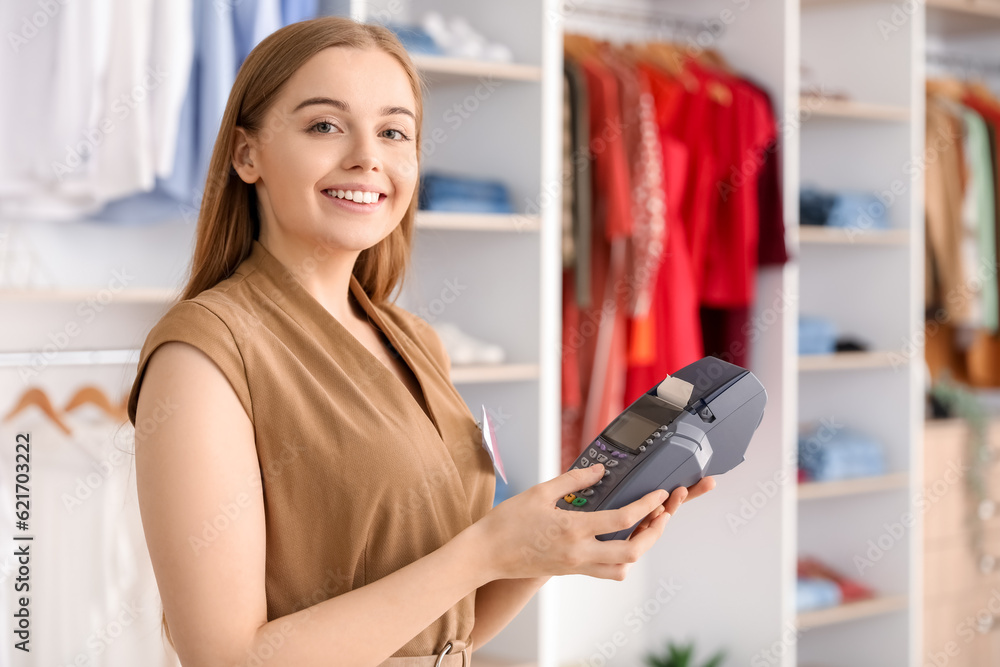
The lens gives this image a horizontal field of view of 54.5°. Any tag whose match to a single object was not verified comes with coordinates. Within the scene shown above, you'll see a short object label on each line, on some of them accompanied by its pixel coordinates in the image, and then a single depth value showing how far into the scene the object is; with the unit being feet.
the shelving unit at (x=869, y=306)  10.14
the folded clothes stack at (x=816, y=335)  10.00
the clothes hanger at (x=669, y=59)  9.10
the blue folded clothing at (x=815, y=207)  10.12
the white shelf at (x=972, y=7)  10.78
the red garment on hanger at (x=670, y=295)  8.80
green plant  9.61
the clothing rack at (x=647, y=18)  9.69
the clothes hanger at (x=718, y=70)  9.08
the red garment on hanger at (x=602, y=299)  8.40
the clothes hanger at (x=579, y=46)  8.86
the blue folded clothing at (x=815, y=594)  9.91
